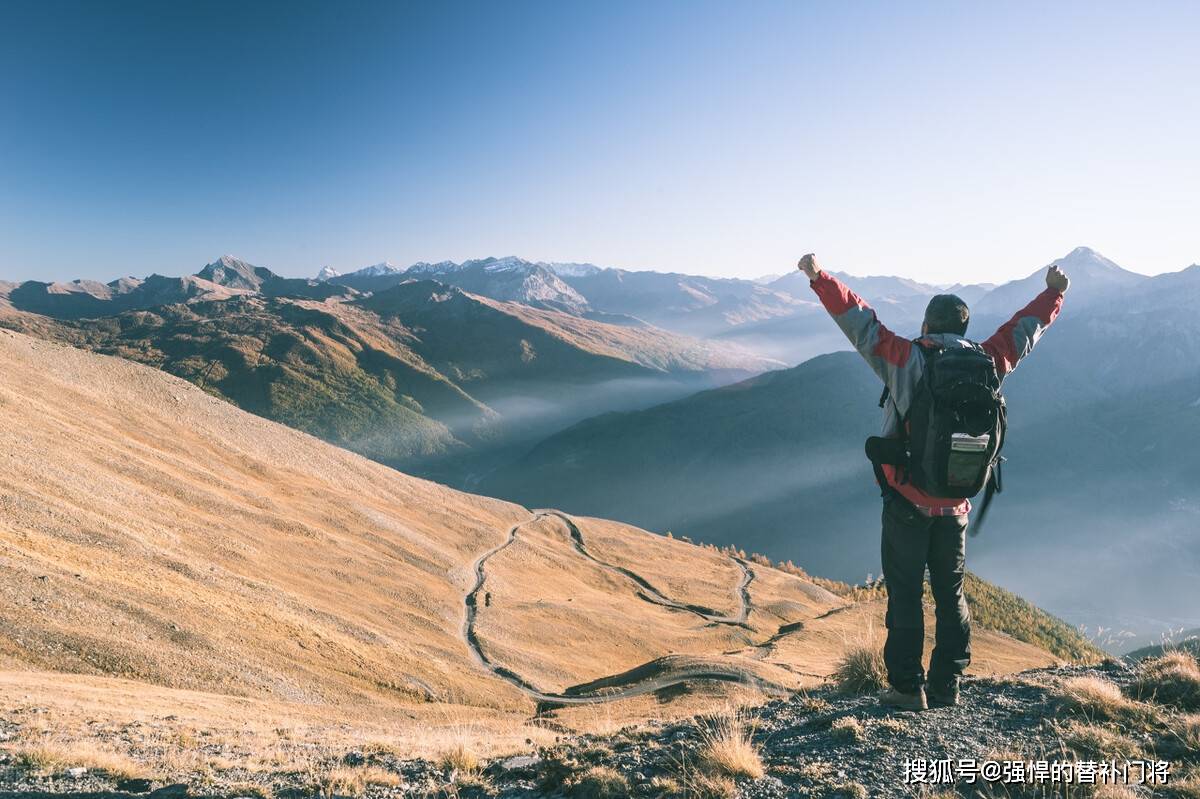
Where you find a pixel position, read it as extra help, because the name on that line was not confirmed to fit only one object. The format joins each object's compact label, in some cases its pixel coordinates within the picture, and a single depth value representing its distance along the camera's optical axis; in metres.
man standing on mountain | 6.51
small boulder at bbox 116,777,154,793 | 6.37
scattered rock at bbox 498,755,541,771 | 6.86
